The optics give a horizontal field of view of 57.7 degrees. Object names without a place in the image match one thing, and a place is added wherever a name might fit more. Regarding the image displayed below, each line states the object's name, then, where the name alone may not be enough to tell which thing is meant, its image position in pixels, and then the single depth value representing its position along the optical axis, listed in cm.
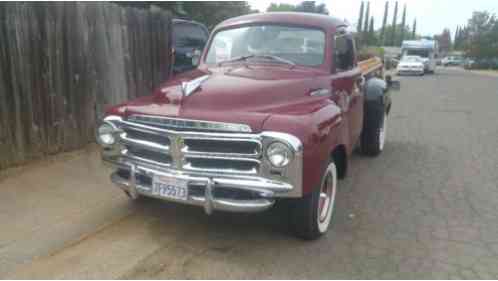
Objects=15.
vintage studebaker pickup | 338
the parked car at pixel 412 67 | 3234
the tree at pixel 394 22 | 8568
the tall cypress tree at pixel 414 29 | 11202
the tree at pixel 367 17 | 6950
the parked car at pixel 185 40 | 897
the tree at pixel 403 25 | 9412
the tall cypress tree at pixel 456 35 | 10412
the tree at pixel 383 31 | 8116
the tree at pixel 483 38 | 5312
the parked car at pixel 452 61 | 7494
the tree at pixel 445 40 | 10612
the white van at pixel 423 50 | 3456
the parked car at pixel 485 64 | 5481
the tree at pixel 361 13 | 6819
